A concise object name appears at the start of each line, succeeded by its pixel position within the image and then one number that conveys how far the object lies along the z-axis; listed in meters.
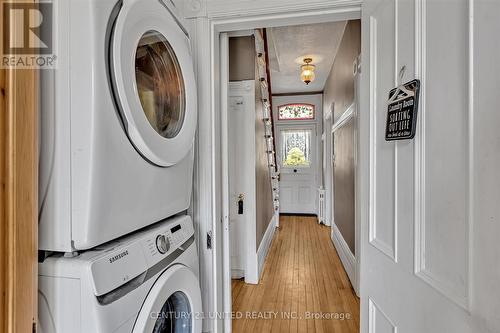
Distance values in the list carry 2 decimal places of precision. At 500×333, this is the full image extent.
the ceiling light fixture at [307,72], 3.96
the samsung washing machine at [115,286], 0.64
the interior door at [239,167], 2.76
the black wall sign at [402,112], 0.71
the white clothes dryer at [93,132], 0.66
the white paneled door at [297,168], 6.23
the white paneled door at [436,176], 0.50
